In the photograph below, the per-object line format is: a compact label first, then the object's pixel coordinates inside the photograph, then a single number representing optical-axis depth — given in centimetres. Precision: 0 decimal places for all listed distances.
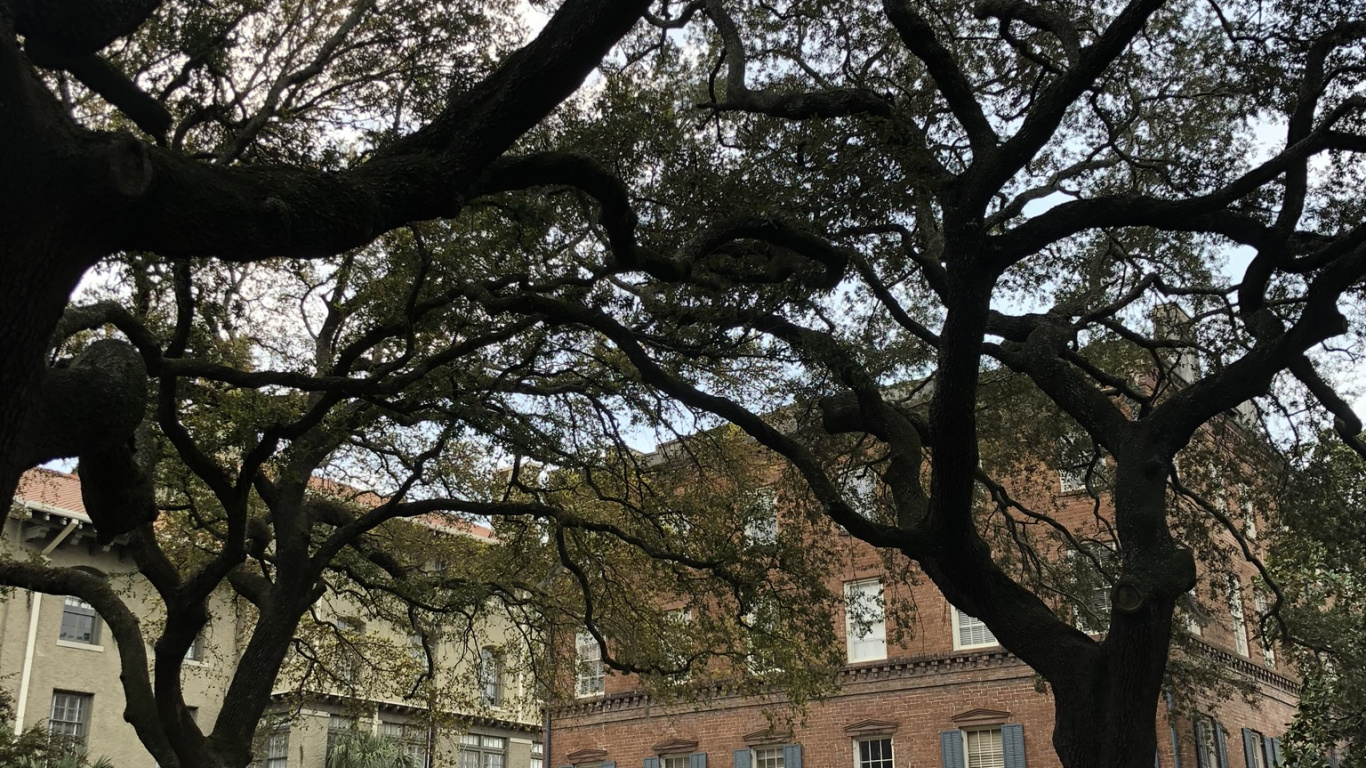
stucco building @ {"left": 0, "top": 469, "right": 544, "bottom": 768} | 2655
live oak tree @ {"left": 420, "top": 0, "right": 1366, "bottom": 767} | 840
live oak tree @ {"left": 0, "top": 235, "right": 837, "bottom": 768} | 1102
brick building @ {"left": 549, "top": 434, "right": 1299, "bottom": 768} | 2231
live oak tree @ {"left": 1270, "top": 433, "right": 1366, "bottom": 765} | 1205
